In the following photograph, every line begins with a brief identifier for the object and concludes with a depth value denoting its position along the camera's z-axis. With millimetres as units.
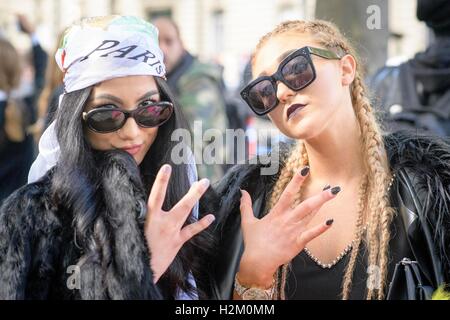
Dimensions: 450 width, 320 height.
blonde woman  2549
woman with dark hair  2338
